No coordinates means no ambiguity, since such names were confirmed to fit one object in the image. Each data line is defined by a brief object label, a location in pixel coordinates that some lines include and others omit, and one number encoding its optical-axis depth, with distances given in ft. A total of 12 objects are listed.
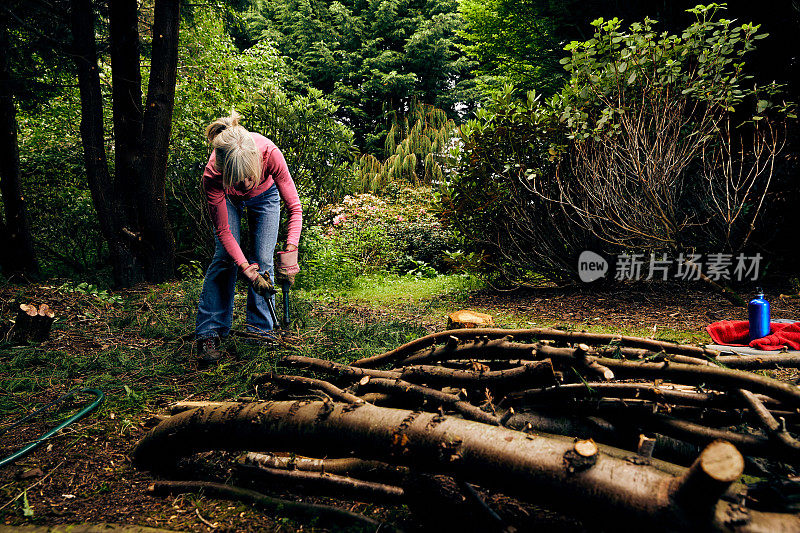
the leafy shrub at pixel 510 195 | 19.11
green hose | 6.50
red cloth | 11.57
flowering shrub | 27.43
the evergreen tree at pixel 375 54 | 63.36
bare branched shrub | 16.78
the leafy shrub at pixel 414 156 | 42.14
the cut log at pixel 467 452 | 3.37
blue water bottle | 11.79
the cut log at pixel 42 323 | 12.24
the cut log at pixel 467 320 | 13.74
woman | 10.18
